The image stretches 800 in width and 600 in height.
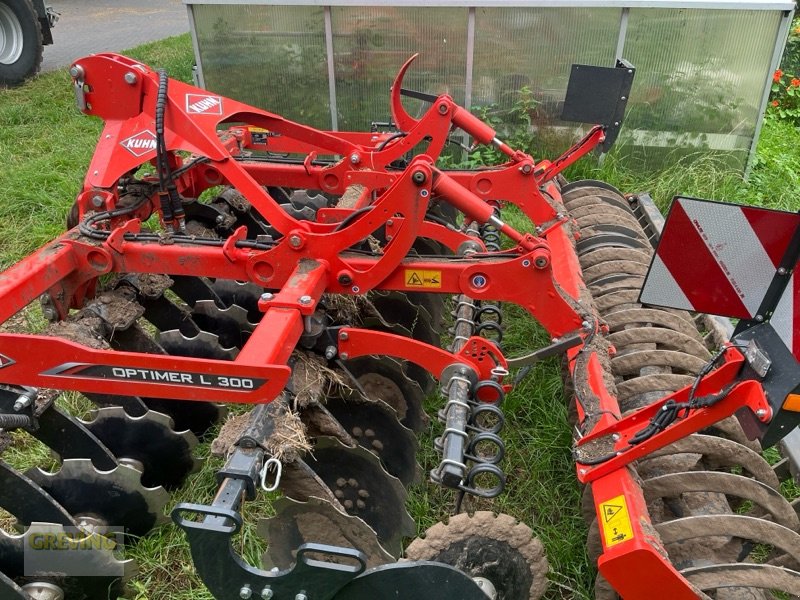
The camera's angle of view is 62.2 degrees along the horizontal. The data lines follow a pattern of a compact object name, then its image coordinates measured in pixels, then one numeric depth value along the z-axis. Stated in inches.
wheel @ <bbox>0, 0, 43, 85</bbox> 345.1
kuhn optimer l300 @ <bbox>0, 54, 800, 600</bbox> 71.2
